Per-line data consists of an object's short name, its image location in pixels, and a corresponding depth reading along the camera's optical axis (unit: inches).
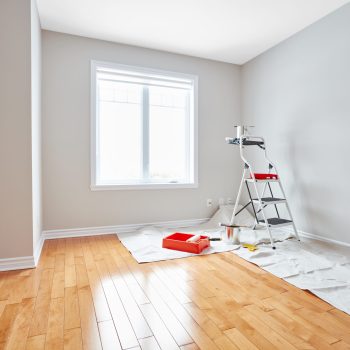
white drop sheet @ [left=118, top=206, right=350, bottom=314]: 73.6
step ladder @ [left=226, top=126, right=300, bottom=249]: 113.7
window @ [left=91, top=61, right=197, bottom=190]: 136.3
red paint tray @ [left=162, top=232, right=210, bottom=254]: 104.0
